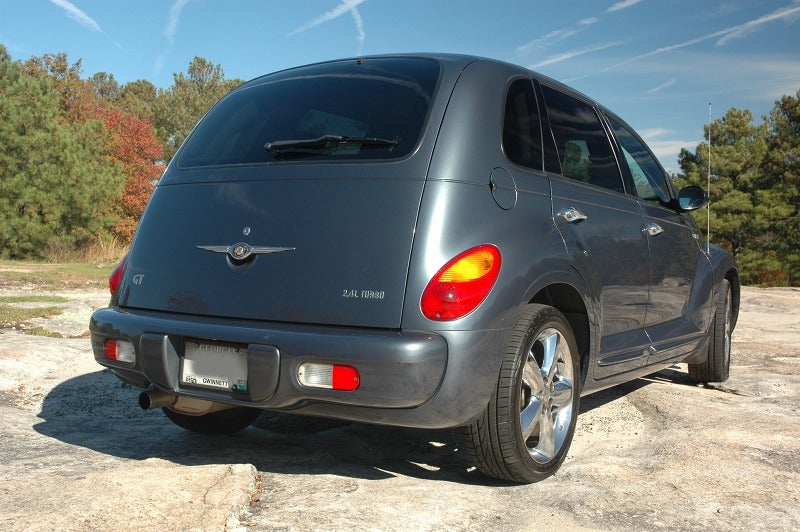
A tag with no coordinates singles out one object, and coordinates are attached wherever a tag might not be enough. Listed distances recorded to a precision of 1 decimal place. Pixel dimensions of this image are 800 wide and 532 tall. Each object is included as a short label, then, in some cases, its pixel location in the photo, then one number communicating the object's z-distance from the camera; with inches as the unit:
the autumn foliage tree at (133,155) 1662.2
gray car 112.3
